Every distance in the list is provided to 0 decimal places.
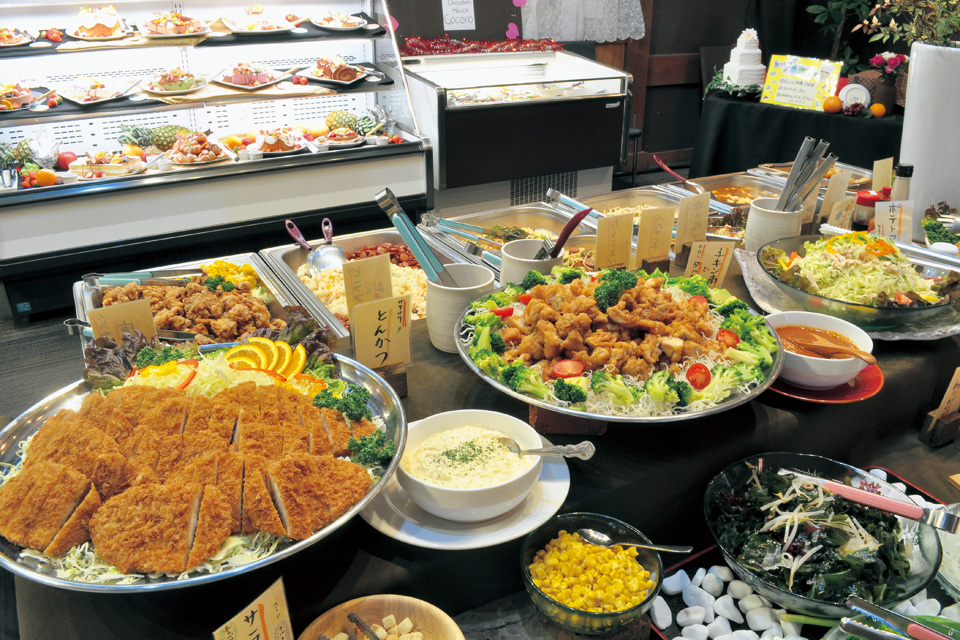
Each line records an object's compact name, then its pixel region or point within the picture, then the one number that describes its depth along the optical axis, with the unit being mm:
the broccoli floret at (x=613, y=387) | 1648
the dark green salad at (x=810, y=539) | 1571
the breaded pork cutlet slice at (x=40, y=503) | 1222
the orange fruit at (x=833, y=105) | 5770
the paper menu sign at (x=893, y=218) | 2973
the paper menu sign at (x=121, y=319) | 1868
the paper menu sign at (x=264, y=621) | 1134
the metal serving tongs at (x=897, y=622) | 1277
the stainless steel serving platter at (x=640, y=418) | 1604
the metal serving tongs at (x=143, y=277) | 2348
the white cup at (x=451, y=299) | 2104
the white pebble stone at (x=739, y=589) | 1702
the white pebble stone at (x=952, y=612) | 1668
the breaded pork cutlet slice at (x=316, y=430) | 1461
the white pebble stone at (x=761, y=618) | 1607
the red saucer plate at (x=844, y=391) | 1964
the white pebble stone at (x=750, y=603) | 1651
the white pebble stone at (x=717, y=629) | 1604
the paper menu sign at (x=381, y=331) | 1821
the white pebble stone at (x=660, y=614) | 1629
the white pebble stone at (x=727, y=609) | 1646
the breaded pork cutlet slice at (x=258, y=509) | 1248
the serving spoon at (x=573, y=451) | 1487
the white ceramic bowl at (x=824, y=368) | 1917
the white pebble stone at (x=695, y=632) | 1589
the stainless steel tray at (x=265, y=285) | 2294
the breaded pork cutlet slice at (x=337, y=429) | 1492
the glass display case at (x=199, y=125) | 3861
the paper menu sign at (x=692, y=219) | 2787
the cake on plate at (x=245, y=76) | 4387
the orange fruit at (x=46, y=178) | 3814
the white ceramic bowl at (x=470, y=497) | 1380
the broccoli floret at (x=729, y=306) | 2104
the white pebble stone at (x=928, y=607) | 1679
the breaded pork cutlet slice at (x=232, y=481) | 1273
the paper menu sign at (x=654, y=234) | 2582
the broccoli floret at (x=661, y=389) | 1636
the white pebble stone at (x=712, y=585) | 1724
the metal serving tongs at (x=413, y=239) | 2146
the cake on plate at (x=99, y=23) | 3988
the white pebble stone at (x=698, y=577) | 1750
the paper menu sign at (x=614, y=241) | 2484
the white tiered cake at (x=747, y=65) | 6660
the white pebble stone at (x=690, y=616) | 1626
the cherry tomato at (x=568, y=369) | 1767
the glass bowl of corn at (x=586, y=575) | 1391
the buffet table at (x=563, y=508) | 1314
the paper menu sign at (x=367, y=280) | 2076
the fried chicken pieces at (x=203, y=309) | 2117
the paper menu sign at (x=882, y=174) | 3688
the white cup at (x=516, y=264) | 2316
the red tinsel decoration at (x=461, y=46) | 5699
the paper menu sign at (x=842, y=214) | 3104
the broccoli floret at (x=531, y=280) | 2152
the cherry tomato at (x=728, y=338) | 1932
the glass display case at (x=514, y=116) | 5039
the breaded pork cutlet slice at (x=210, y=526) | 1194
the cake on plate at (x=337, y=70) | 4562
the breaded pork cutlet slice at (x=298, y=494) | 1262
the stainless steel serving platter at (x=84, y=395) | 1161
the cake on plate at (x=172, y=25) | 4125
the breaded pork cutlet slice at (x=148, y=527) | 1178
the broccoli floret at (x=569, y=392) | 1663
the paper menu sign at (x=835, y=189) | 3264
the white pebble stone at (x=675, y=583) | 1725
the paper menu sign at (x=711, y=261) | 2479
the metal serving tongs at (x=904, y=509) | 1480
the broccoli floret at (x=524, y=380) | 1694
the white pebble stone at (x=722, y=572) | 1750
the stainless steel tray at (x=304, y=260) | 2383
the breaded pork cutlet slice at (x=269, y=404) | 1520
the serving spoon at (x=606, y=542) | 1513
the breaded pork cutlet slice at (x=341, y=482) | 1315
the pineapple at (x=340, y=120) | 4832
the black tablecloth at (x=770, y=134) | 5508
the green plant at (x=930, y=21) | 3166
